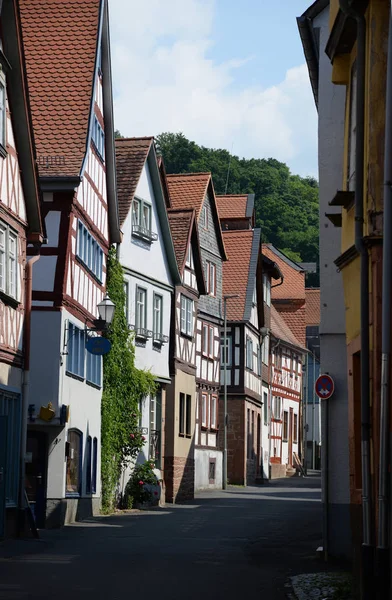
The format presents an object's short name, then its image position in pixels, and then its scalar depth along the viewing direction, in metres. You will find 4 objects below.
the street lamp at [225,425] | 44.97
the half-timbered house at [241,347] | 50.47
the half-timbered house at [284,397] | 61.91
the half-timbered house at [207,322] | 43.28
